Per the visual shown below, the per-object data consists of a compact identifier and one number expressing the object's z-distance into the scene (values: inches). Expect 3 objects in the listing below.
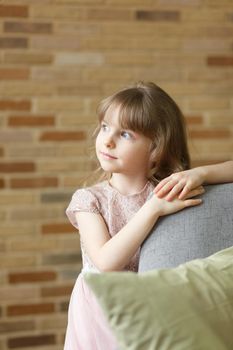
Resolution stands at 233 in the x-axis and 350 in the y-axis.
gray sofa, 127.3
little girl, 130.6
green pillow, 104.9
